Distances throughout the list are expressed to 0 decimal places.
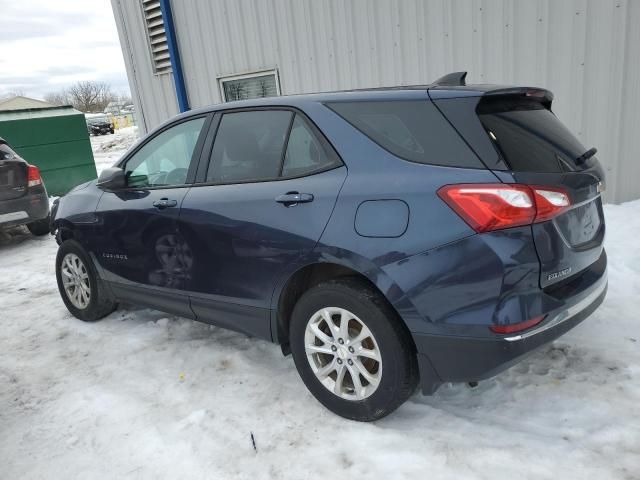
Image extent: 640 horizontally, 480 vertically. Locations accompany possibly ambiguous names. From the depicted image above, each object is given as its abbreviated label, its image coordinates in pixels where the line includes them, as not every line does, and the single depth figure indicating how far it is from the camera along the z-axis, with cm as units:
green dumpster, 1070
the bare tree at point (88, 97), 6412
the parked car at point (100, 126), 3891
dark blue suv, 212
